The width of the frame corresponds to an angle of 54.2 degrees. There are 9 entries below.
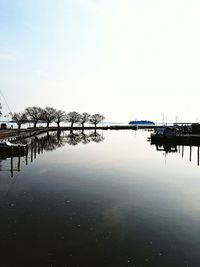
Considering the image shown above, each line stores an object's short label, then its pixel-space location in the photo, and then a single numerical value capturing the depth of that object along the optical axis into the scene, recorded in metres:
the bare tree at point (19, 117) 110.26
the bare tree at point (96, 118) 141.56
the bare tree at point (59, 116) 126.99
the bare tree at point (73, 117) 132.96
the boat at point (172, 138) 55.08
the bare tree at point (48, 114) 120.18
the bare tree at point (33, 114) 116.09
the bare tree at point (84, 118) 137.39
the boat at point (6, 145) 36.89
